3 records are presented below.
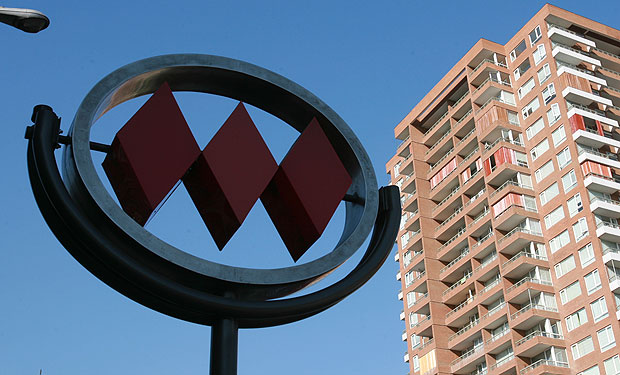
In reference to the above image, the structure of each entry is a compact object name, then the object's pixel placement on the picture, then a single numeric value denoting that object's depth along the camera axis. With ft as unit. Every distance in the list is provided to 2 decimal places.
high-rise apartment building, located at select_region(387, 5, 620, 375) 141.59
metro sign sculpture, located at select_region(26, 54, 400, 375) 24.77
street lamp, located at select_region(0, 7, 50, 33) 25.82
